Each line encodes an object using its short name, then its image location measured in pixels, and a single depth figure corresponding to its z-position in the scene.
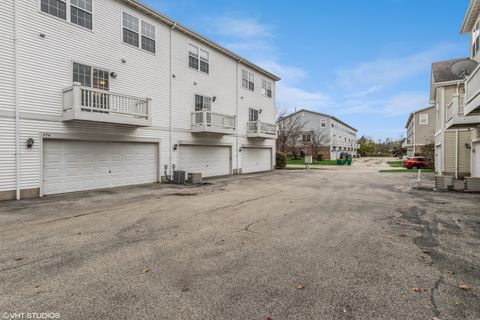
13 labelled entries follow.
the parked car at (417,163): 26.23
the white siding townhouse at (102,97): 9.39
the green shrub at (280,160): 26.56
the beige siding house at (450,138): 16.03
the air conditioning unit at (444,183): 12.03
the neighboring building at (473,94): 9.03
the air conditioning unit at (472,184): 11.12
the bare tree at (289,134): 36.78
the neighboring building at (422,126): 35.53
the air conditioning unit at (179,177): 14.05
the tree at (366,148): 72.03
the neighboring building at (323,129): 46.09
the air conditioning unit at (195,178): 14.17
